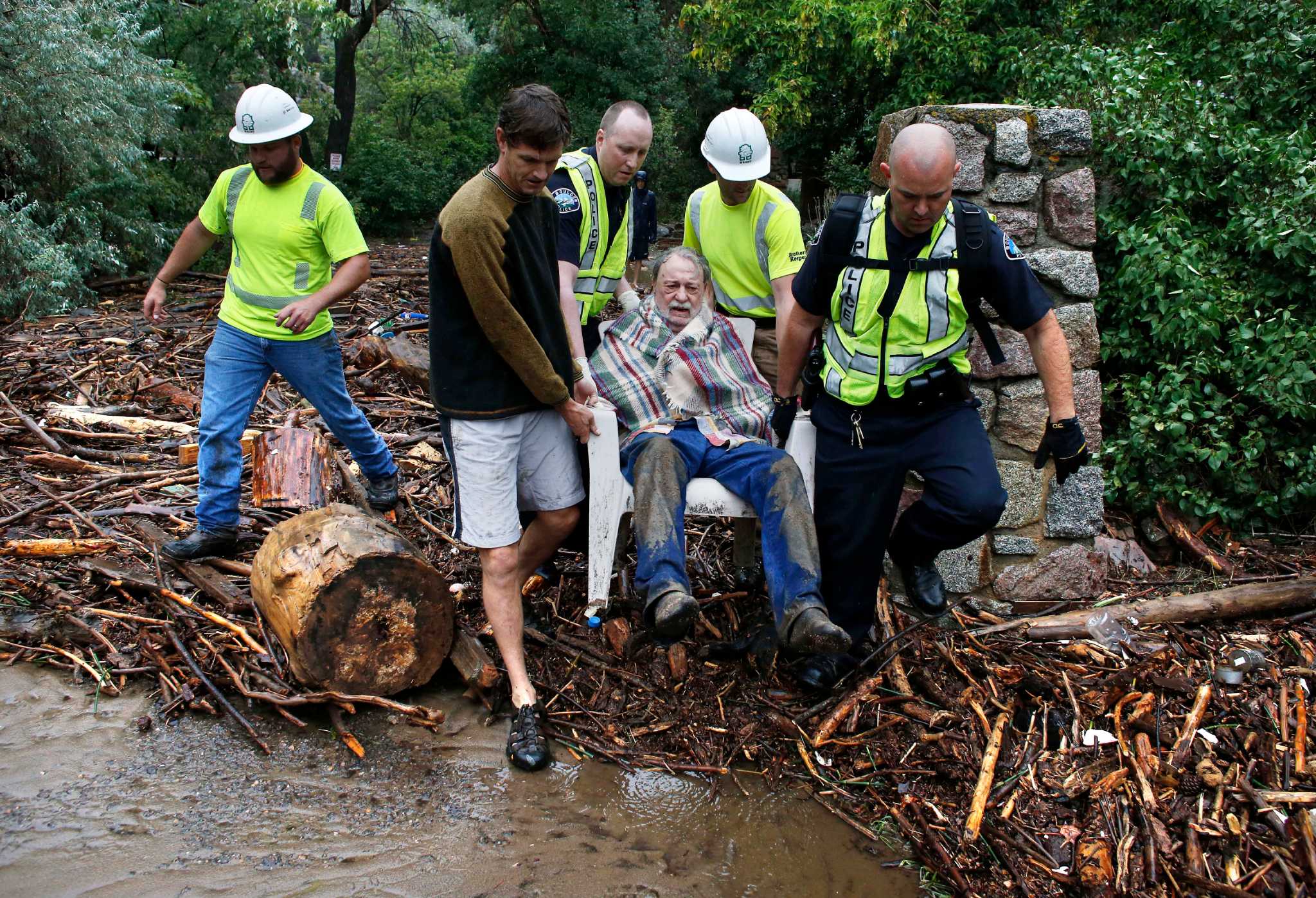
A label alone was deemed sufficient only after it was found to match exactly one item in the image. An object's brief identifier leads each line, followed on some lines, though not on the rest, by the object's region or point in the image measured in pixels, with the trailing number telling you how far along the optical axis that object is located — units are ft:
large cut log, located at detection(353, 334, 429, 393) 24.99
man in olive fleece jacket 11.02
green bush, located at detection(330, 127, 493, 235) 66.90
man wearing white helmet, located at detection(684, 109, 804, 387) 14.70
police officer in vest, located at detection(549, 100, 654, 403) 14.52
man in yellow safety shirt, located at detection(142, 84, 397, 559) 15.10
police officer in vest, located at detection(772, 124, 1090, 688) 12.28
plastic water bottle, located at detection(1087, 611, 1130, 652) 14.70
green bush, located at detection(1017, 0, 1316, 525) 18.86
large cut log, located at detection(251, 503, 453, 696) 12.19
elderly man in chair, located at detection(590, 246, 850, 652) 12.22
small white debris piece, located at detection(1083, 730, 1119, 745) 12.33
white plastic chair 13.85
